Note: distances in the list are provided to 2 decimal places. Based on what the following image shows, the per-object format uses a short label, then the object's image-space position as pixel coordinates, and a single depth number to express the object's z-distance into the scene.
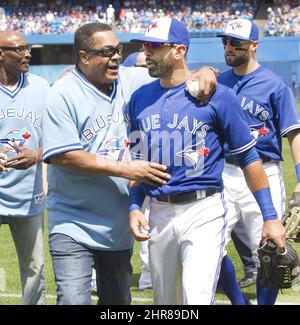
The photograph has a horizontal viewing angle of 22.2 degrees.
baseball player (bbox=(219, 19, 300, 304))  5.79
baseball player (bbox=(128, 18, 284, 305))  4.41
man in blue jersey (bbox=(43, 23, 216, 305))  4.39
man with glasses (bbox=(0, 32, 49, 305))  5.67
